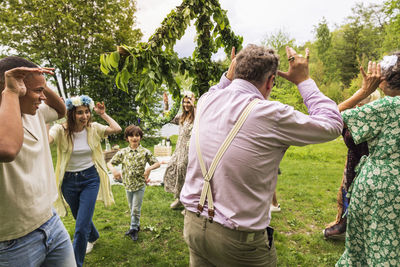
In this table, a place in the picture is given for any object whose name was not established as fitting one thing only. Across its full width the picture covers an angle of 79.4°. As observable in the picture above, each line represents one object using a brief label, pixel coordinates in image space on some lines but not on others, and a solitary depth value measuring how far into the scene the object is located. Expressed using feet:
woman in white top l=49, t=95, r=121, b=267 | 11.39
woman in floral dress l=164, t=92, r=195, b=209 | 16.72
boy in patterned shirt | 14.84
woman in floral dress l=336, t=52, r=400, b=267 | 6.82
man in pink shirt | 4.90
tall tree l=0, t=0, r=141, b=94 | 42.73
